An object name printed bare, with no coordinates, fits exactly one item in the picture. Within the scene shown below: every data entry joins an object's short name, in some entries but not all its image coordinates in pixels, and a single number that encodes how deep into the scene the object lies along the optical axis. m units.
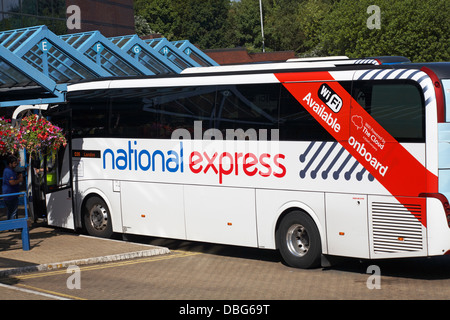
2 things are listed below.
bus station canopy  19.73
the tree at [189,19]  100.94
